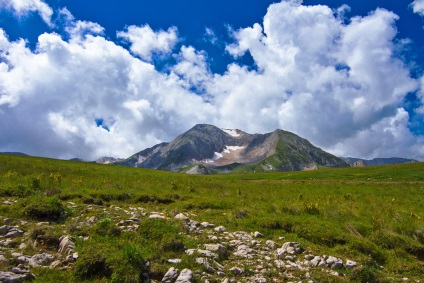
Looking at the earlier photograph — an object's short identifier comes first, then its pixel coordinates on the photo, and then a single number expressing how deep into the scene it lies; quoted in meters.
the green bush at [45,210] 13.46
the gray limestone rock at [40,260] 8.95
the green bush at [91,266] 8.55
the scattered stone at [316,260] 10.70
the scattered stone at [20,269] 8.24
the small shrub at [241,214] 16.59
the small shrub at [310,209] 19.14
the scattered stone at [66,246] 9.91
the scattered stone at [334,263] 10.56
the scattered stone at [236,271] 9.52
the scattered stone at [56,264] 8.93
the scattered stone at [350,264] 10.65
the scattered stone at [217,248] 10.91
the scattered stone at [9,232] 11.03
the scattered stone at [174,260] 9.60
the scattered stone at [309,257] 11.19
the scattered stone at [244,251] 11.08
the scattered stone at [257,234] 13.50
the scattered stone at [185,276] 8.45
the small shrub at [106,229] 11.35
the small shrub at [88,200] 18.18
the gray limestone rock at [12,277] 7.60
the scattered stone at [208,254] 10.43
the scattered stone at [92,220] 13.03
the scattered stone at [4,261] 8.52
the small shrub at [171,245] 10.51
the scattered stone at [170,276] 8.65
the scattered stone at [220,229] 13.70
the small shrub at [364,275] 9.74
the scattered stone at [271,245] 12.12
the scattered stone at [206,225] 14.18
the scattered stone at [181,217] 15.03
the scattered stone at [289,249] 11.35
